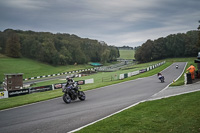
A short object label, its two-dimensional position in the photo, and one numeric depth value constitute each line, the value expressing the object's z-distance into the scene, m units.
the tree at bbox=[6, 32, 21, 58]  89.94
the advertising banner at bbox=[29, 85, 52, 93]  26.59
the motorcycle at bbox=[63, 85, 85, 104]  13.88
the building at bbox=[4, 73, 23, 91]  33.53
